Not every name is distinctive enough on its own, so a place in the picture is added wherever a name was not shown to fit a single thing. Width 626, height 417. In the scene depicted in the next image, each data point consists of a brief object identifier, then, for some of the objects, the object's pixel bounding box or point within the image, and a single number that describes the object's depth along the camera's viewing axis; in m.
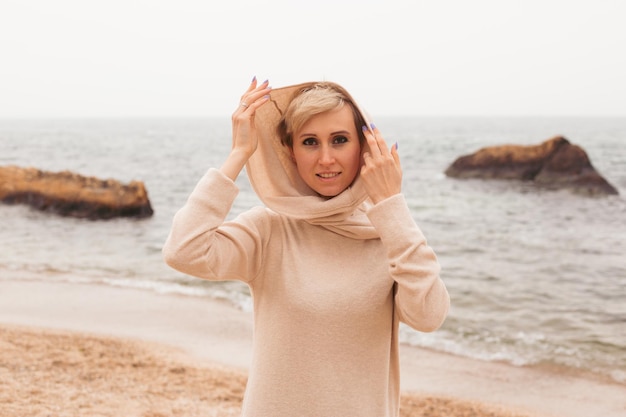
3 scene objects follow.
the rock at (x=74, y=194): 17.64
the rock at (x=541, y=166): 24.95
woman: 1.87
